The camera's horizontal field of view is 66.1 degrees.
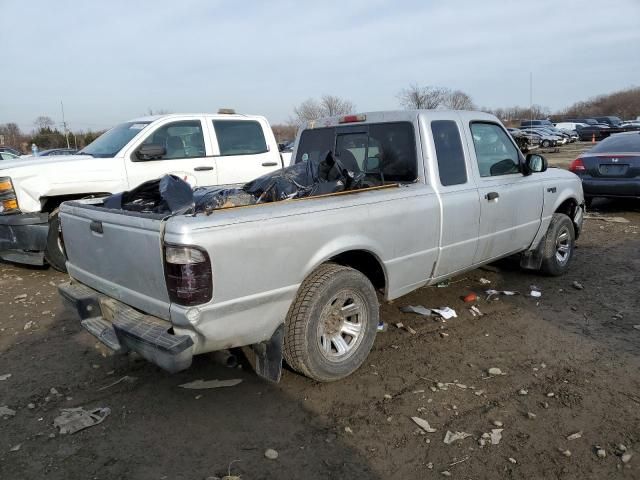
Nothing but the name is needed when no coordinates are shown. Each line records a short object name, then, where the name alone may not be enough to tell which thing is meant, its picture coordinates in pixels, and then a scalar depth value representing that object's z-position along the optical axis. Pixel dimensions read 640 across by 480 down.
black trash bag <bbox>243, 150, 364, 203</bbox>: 3.91
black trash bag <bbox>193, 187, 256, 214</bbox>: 3.63
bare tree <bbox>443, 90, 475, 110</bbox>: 51.97
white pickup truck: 5.92
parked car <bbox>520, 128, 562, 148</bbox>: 35.22
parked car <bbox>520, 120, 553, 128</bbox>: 45.25
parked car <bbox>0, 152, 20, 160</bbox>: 18.75
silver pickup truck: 2.79
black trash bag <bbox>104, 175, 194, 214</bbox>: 3.17
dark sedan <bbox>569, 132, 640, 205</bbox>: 9.18
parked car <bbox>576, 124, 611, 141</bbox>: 39.81
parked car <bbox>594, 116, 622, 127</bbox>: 44.47
